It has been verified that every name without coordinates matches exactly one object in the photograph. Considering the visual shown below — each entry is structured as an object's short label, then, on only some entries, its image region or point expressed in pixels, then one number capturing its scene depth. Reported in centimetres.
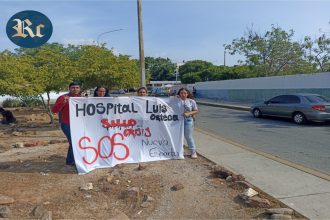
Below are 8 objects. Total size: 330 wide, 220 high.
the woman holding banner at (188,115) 781
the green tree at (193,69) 6969
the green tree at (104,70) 1438
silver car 1522
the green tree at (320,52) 3271
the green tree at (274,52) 3819
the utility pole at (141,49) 1387
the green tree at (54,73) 1369
